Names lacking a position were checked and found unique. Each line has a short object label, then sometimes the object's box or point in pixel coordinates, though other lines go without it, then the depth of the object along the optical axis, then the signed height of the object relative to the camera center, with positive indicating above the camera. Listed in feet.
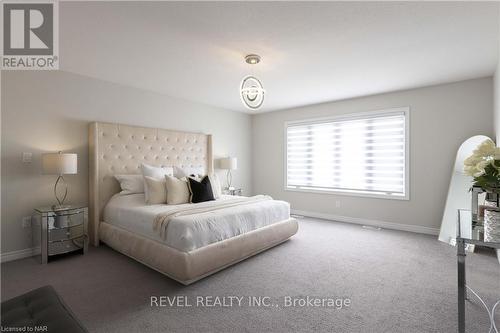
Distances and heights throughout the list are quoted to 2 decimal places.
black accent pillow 11.35 -1.22
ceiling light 8.55 +2.54
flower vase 4.85 -1.24
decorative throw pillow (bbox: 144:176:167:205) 10.82 -1.16
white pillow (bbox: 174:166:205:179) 13.39 -0.37
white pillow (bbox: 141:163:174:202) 12.19 -0.33
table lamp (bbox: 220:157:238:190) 17.05 +0.17
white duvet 7.77 -2.09
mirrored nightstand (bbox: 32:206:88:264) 9.34 -2.76
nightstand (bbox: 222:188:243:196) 17.11 -1.91
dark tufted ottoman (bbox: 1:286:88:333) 3.57 -2.40
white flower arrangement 5.04 -0.02
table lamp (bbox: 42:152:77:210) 9.48 +0.07
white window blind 14.03 +0.73
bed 7.77 -2.10
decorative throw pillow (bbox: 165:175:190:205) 10.84 -1.17
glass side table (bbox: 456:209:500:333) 4.90 -1.62
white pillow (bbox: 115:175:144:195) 11.72 -0.91
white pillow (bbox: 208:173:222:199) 12.96 -1.17
